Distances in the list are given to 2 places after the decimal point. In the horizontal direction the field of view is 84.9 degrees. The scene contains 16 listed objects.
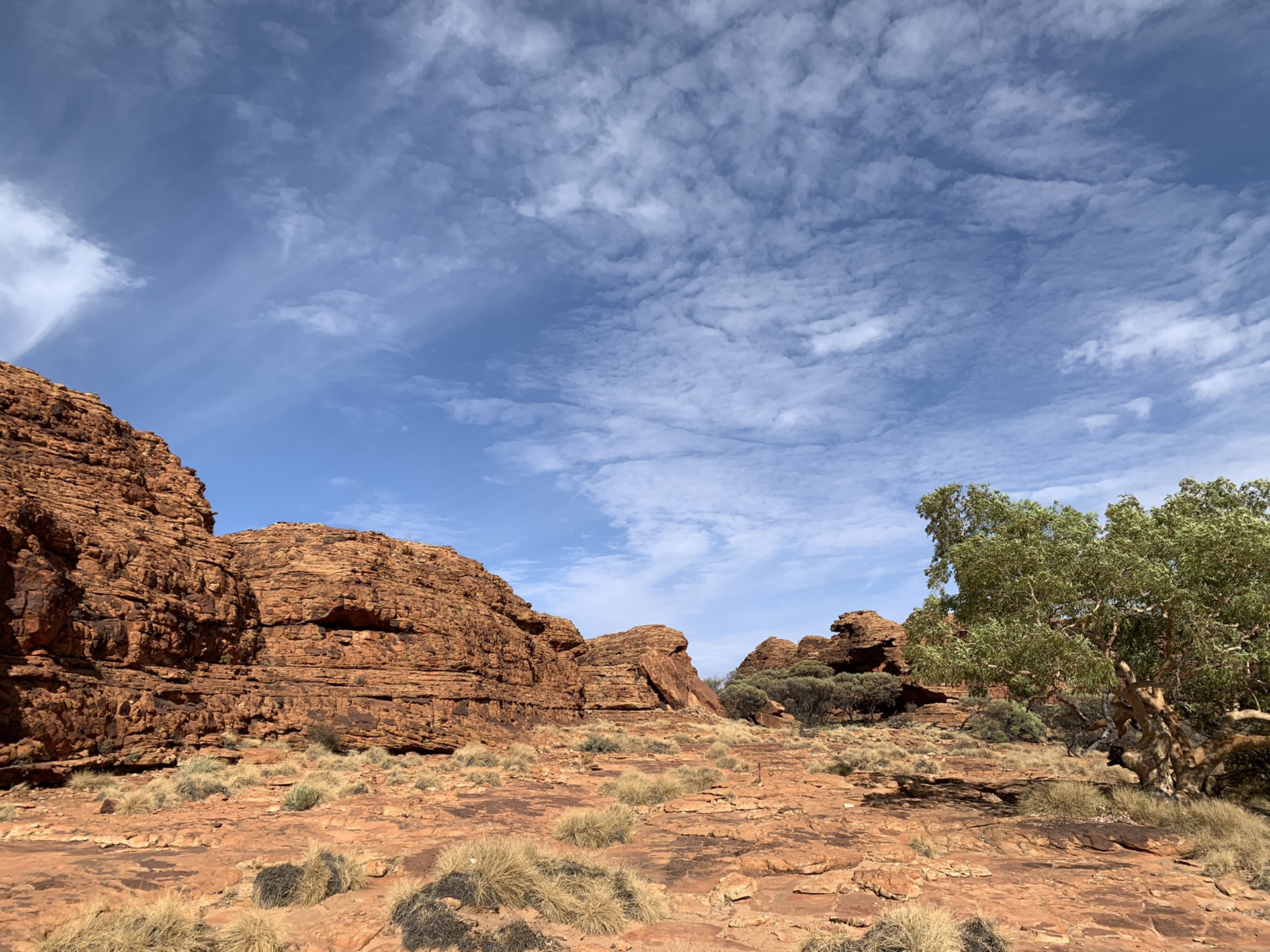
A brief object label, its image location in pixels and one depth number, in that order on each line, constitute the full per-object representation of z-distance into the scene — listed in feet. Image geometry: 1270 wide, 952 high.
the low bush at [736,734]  108.00
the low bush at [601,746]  90.79
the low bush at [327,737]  75.56
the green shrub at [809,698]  176.86
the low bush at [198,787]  49.37
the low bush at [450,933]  22.66
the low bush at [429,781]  58.03
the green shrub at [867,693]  174.91
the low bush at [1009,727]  127.65
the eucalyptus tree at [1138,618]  41.65
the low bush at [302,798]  46.91
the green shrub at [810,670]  193.77
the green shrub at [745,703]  172.96
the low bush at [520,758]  73.00
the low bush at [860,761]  73.20
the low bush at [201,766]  57.47
